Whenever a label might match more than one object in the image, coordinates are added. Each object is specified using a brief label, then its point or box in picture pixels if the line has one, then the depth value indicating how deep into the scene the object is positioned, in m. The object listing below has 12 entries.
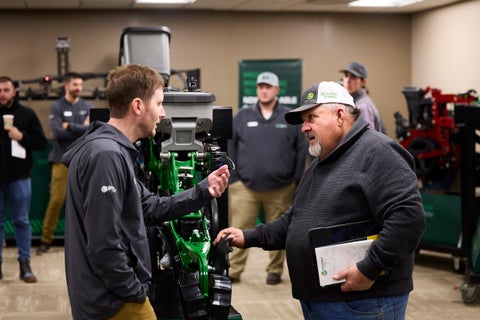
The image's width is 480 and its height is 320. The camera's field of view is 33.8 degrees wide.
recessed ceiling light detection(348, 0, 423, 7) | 9.14
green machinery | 3.86
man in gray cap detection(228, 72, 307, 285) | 6.52
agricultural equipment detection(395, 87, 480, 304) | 6.85
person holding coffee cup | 6.34
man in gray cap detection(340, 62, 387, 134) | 6.15
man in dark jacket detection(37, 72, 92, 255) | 7.96
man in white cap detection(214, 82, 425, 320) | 2.62
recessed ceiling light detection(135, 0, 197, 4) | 8.89
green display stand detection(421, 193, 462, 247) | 6.94
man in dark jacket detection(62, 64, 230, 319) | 2.46
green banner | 9.34
